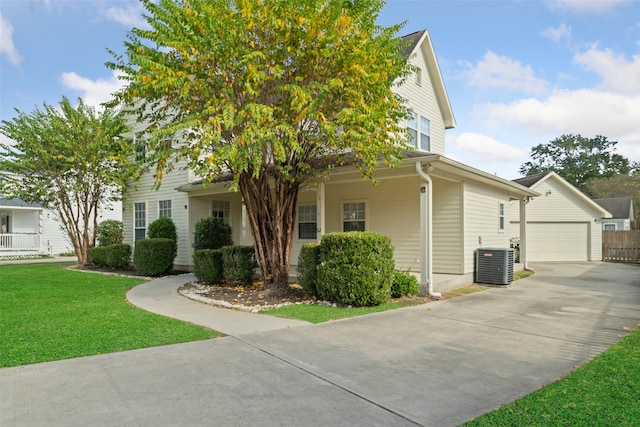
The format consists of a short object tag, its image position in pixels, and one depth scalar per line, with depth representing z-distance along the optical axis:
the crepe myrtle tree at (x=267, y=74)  7.10
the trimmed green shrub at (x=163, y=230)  14.97
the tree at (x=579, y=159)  44.99
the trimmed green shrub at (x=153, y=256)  12.98
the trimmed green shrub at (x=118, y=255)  14.91
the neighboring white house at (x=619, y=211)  29.11
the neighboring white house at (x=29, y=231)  23.67
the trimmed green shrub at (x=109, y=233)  19.05
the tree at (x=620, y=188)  34.23
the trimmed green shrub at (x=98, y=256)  15.31
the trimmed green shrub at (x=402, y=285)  8.55
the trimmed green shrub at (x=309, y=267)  8.30
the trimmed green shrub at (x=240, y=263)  9.94
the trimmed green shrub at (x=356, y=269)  7.54
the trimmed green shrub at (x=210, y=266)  10.62
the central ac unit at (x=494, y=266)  10.67
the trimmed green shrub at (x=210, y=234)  13.53
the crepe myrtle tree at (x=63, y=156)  14.65
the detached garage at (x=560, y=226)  19.45
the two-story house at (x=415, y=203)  9.90
